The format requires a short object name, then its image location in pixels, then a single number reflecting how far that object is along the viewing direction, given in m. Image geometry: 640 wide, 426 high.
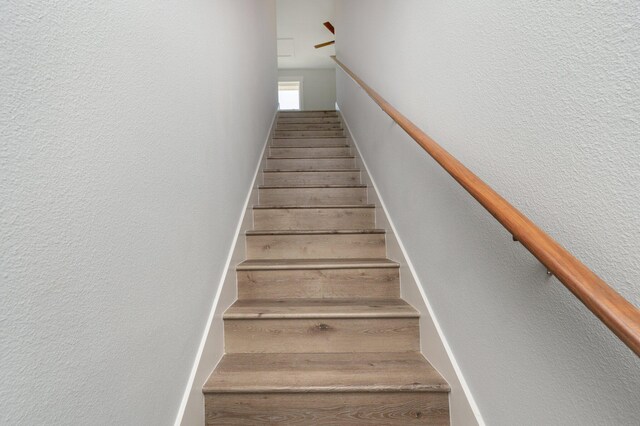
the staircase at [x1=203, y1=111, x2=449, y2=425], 1.19
